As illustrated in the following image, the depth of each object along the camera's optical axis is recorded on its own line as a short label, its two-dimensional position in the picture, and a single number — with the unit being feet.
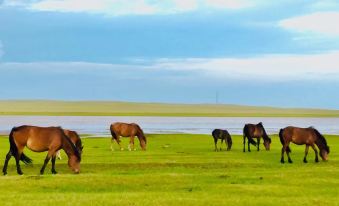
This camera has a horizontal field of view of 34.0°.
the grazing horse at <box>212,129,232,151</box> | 134.84
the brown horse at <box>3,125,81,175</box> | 77.30
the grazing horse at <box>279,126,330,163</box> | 104.01
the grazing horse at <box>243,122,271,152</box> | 132.26
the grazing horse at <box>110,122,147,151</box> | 136.87
